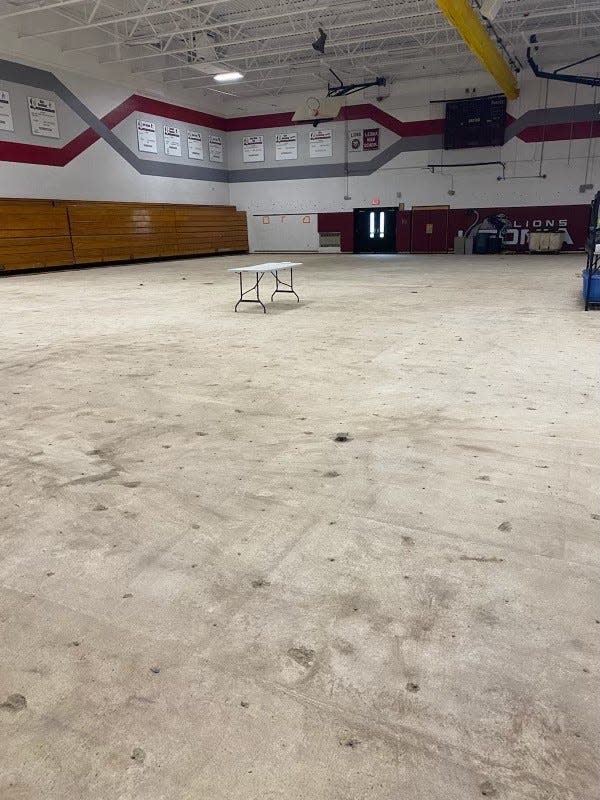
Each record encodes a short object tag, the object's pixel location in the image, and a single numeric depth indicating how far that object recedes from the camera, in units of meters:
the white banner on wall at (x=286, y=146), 17.81
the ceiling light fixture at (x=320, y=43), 11.41
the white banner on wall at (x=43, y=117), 12.36
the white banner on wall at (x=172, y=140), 16.17
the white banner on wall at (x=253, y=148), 18.28
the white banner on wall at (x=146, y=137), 15.20
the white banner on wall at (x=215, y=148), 18.03
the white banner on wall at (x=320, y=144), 17.33
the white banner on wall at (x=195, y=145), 17.16
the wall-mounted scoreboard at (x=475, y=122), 15.02
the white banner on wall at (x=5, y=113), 11.71
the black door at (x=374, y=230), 17.25
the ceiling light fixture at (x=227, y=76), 13.25
